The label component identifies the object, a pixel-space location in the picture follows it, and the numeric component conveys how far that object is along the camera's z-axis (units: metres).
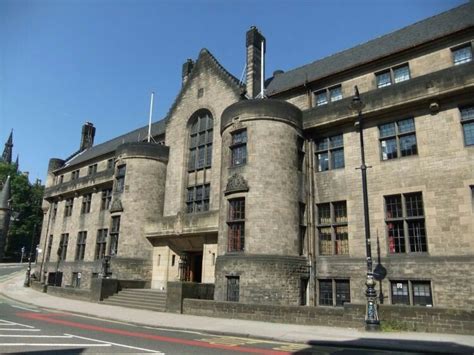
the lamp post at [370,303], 13.00
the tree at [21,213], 77.56
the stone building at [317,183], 17.30
